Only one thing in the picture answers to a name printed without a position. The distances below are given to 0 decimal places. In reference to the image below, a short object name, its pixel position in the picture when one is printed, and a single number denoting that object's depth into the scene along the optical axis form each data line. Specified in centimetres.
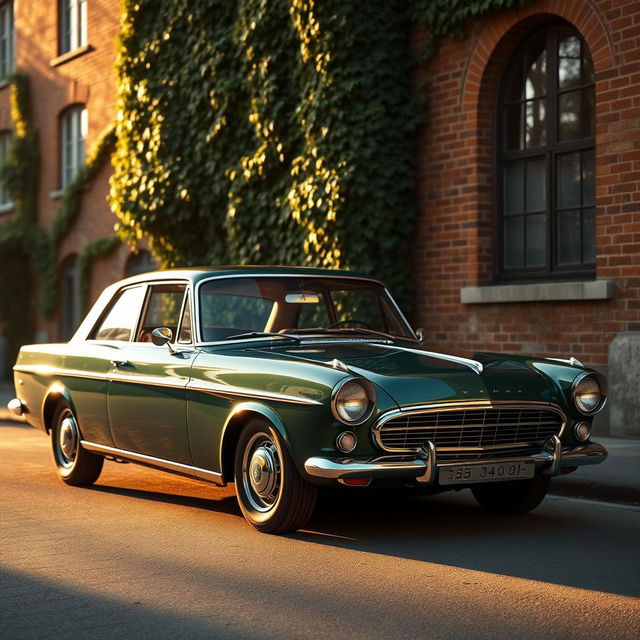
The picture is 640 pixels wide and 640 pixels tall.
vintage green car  629
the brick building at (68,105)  2127
